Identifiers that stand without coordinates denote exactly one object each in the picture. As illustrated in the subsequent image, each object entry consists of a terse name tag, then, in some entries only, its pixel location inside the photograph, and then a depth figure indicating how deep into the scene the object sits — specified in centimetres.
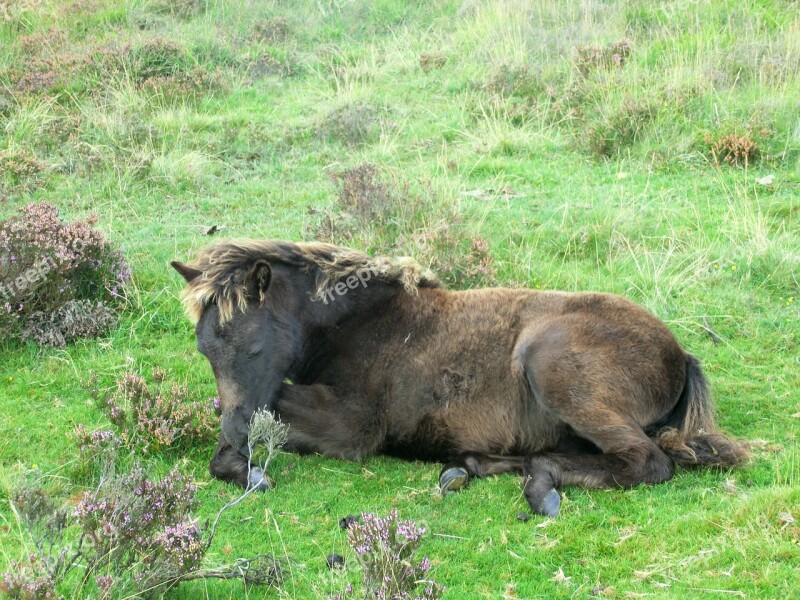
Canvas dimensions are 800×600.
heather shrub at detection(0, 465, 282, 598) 766
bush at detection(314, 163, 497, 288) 1581
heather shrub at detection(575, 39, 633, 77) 2522
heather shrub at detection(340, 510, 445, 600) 693
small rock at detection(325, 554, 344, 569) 883
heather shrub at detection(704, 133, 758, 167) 2058
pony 1061
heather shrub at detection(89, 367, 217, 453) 1172
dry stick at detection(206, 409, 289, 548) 874
